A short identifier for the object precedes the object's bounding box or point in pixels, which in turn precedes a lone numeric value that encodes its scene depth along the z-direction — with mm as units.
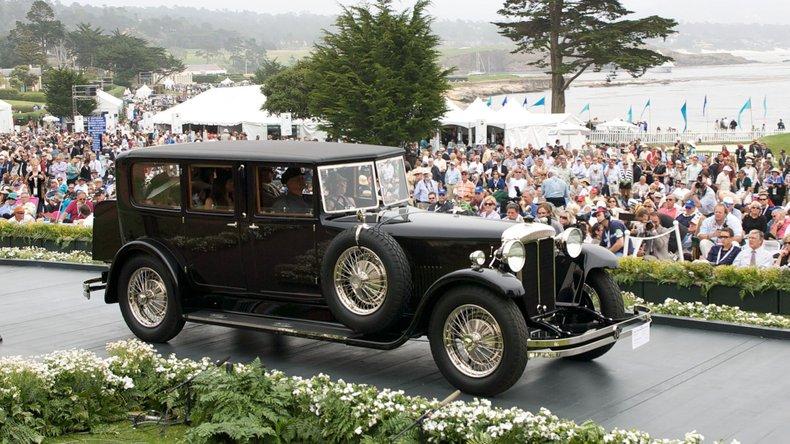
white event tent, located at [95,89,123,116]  73000
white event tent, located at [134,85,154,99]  110625
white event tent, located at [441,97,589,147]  39594
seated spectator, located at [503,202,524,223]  14320
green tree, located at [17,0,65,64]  171000
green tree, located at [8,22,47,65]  157000
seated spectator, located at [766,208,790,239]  14711
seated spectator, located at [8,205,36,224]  18562
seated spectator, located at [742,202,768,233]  15359
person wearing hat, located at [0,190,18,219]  20391
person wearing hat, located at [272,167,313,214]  9508
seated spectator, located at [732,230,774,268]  12672
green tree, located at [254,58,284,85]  124738
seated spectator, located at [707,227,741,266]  12958
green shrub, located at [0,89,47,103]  117625
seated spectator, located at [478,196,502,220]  15453
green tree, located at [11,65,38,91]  128500
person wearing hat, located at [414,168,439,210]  21262
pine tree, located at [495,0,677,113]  53031
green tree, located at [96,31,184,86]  152750
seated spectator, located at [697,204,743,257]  14594
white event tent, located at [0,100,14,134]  61700
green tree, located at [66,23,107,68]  169375
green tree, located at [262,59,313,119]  51094
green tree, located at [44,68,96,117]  71438
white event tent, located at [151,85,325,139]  47188
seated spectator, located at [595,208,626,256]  14656
